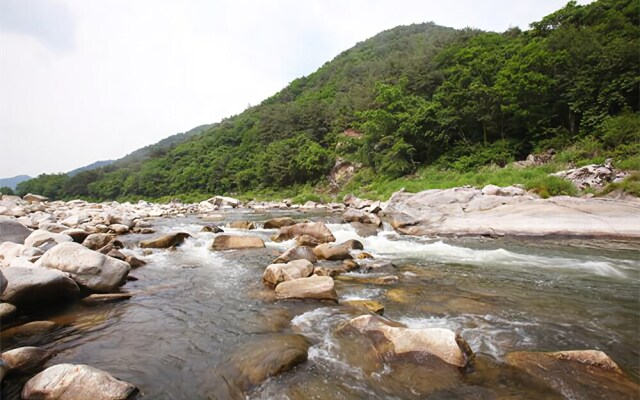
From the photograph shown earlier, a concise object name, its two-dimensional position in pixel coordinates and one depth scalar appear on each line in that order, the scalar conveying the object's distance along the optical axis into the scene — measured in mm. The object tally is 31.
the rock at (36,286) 4988
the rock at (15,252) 6852
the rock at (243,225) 15734
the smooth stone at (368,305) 5297
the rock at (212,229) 14122
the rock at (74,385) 2910
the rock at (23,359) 3408
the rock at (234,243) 10711
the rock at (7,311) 4734
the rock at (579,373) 3092
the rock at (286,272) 6656
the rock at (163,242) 11016
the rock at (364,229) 13014
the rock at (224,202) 35531
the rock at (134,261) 8328
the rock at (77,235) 10938
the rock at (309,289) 5781
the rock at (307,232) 11406
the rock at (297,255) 8148
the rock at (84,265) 6027
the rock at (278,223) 14920
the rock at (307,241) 10773
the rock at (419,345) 3635
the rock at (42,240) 8047
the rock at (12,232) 8859
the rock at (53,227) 12280
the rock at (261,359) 3525
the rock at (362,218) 15695
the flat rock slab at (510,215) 10531
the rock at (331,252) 8992
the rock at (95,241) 10008
